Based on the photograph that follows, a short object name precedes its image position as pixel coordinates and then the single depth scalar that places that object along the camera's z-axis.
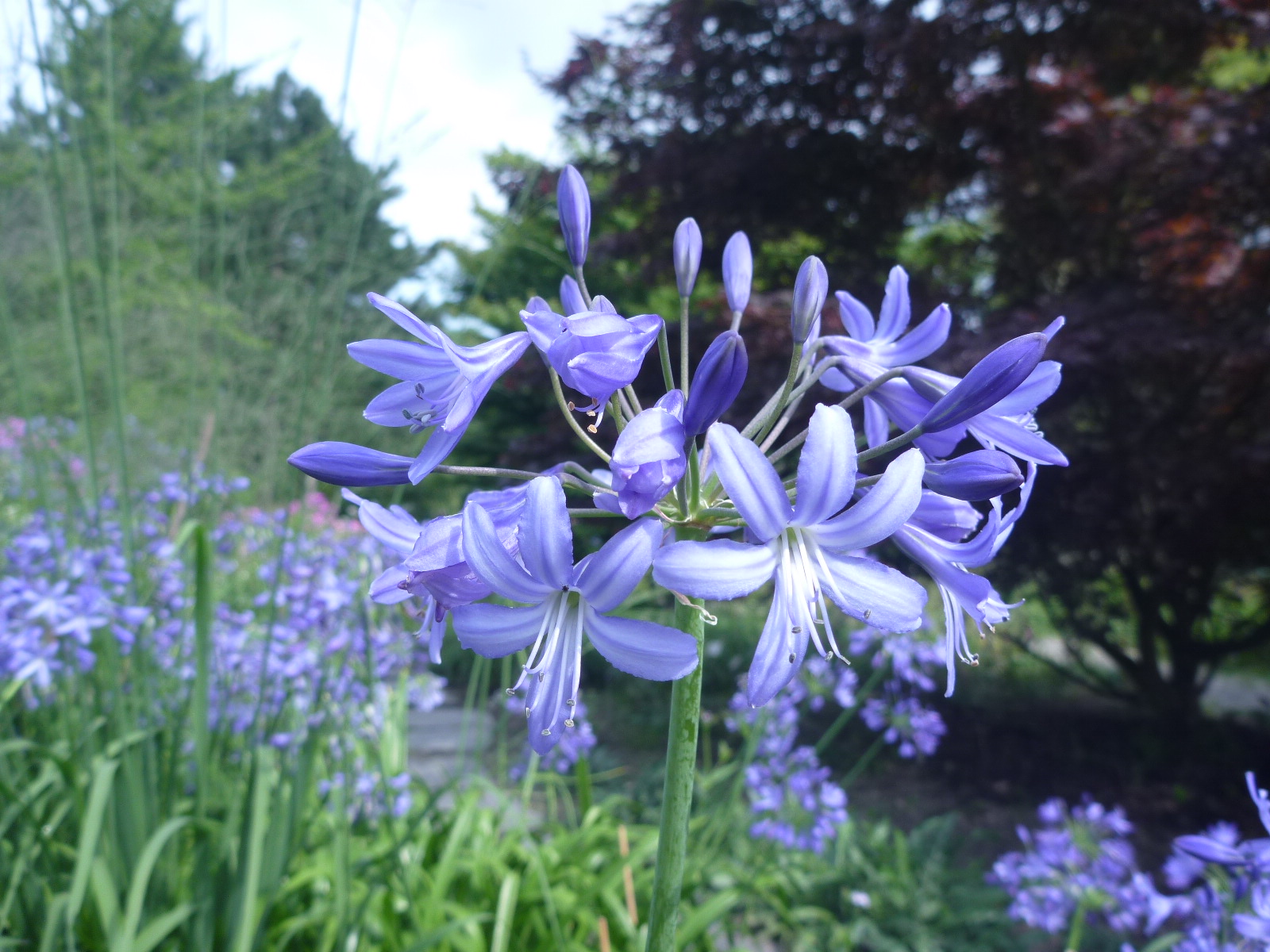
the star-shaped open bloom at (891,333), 0.24
